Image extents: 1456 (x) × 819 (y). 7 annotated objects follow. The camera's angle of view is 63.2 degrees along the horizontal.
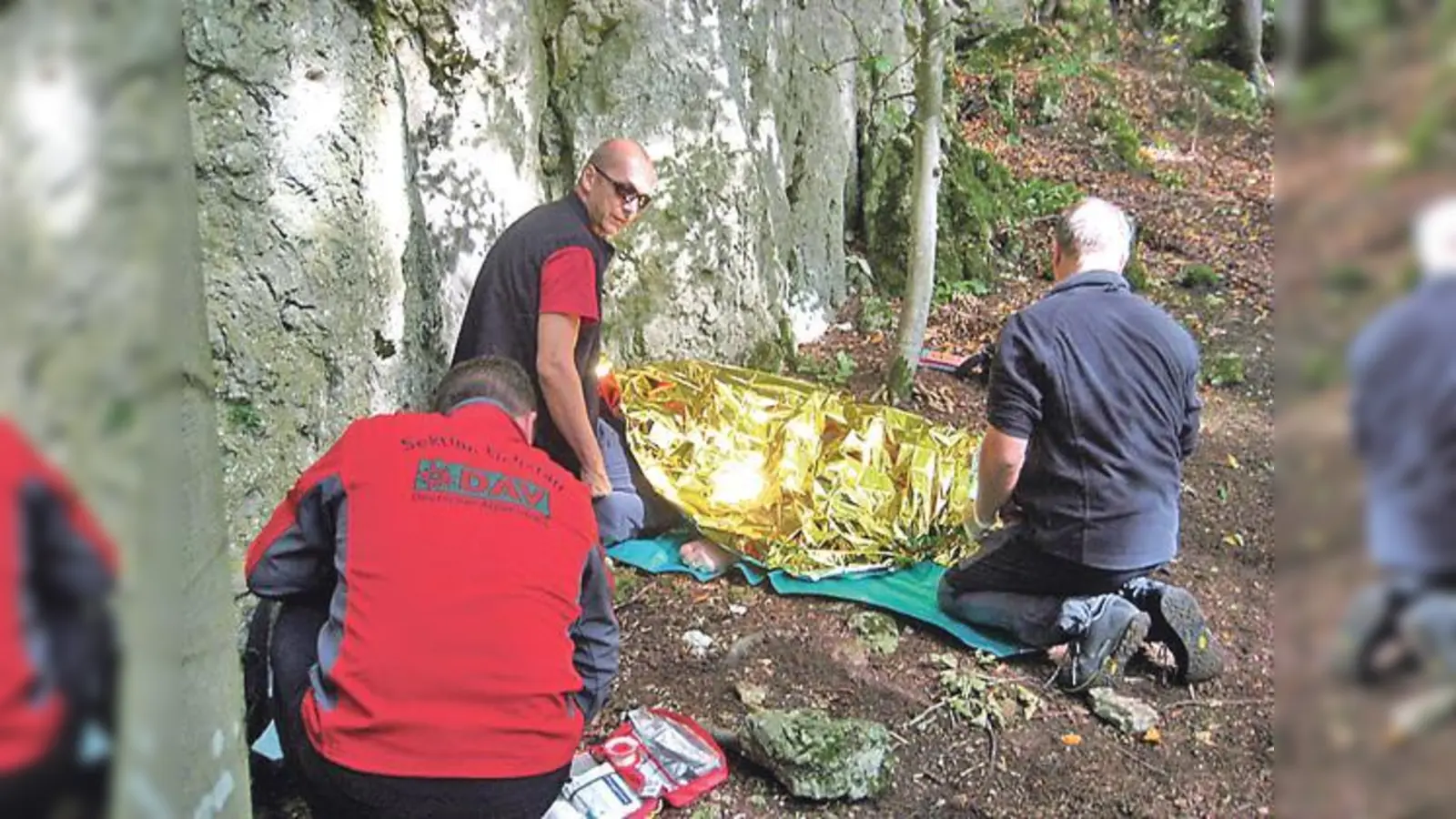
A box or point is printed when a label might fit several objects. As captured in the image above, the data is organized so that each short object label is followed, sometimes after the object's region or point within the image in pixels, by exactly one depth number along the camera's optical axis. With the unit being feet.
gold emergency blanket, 13.74
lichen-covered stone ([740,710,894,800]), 9.78
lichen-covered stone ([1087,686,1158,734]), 11.05
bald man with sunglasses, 12.37
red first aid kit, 9.78
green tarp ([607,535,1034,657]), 12.39
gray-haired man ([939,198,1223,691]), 10.90
